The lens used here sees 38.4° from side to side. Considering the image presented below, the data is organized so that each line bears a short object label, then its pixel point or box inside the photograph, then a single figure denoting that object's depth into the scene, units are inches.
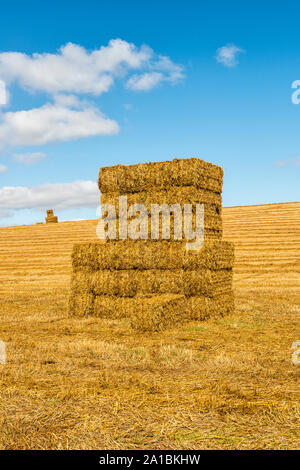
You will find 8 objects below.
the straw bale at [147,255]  358.0
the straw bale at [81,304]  379.9
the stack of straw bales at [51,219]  1469.0
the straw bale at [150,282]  354.9
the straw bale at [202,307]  351.9
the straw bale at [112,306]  367.6
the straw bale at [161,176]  374.6
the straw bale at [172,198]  371.9
